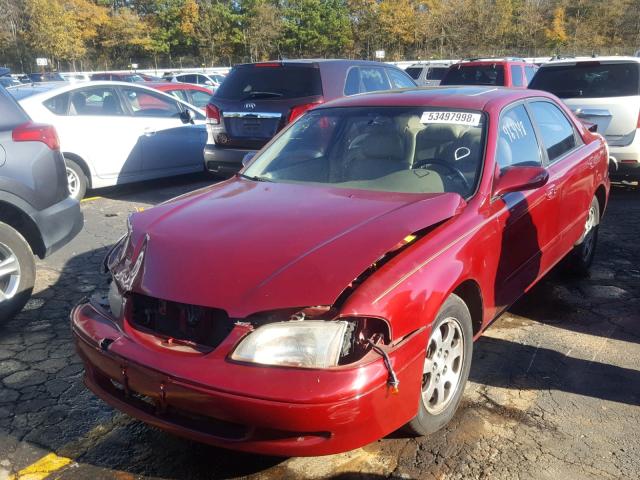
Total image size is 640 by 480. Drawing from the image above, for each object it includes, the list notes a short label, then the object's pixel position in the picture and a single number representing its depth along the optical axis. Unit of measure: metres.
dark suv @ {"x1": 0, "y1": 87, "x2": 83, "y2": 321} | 4.21
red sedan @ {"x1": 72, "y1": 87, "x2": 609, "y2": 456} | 2.29
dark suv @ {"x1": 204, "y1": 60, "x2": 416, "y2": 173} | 7.33
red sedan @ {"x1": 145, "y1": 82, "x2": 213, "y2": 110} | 10.73
